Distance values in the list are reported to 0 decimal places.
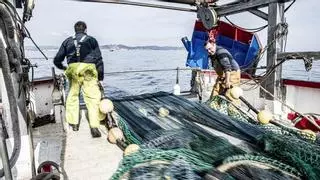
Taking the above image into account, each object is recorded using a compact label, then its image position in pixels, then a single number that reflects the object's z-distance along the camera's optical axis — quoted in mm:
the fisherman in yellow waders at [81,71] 4374
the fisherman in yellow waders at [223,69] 5700
